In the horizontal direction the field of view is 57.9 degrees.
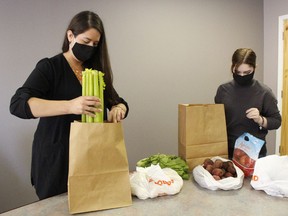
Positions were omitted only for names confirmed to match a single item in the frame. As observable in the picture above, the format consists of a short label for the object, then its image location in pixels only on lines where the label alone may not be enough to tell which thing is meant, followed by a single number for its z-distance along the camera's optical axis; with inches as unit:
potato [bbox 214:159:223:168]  47.0
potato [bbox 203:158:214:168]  48.5
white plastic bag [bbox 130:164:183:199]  40.9
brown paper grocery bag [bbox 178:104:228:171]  51.2
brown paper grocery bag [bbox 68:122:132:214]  35.6
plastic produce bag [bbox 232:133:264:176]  49.3
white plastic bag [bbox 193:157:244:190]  43.2
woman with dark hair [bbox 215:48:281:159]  57.3
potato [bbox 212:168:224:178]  45.2
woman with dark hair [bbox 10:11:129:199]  43.3
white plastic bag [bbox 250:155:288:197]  41.6
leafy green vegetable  48.8
